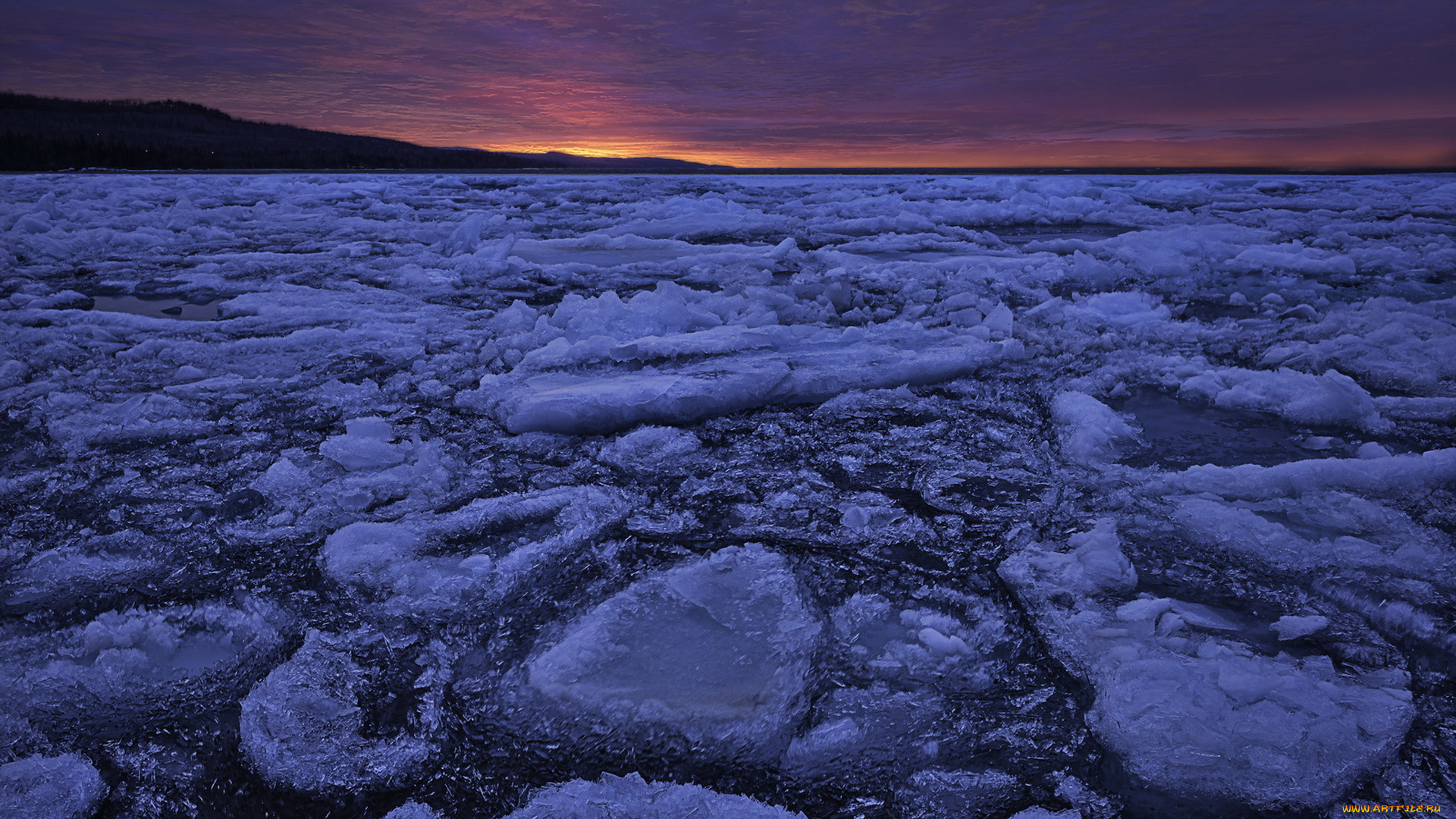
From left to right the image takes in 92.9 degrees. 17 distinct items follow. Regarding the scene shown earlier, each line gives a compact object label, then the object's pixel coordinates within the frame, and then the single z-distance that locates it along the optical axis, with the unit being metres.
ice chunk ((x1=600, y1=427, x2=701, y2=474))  2.63
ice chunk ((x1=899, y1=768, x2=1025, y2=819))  1.26
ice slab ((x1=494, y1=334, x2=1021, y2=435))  2.91
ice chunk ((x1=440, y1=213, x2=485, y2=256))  7.82
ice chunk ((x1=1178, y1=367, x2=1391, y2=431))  2.91
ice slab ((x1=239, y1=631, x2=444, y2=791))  1.32
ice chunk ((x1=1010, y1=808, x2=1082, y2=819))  1.22
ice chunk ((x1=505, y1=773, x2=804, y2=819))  1.19
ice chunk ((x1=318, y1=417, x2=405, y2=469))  2.51
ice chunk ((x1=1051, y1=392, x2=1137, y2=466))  2.63
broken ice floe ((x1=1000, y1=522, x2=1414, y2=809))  1.29
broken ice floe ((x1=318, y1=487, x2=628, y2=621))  1.81
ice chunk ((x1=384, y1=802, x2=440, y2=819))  1.22
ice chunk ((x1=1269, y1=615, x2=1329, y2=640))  1.65
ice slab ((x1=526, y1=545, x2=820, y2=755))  1.43
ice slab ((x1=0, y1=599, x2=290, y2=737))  1.45
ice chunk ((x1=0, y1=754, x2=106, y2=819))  1.21
